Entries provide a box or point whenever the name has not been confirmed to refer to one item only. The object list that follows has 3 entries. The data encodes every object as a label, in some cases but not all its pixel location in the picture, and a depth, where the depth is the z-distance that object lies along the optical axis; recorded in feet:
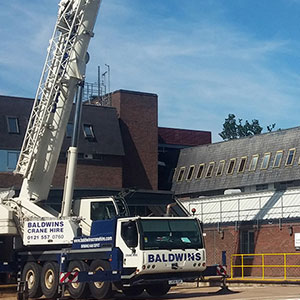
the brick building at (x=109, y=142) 141.49
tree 337.93
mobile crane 69.56
